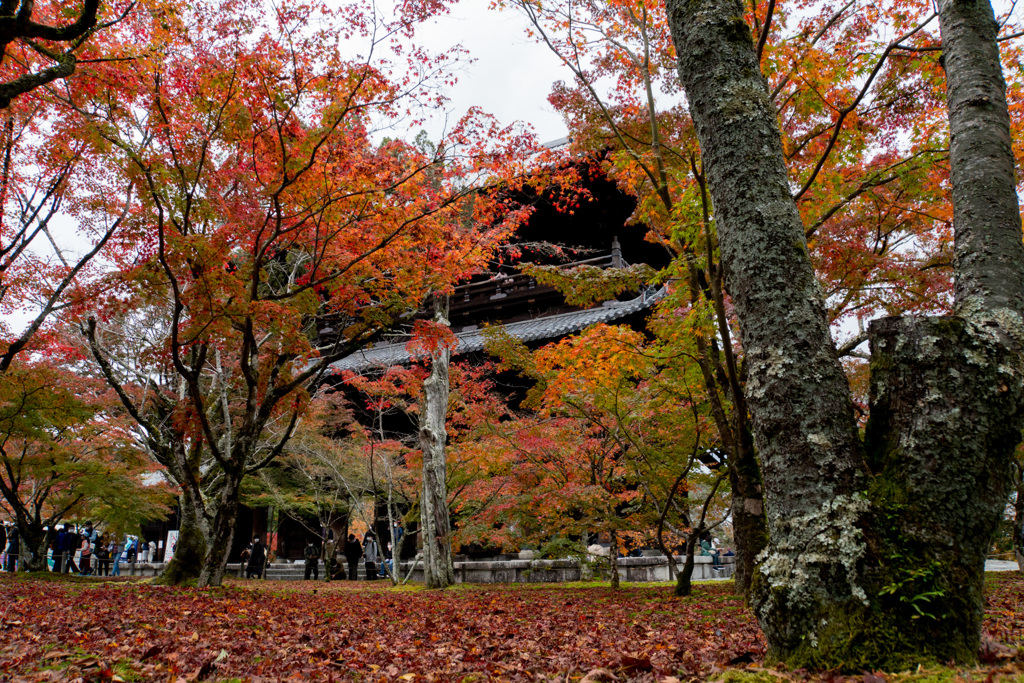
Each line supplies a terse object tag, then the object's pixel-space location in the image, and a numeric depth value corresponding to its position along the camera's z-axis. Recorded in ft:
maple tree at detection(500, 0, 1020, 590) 18.22
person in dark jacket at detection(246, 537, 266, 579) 60.13
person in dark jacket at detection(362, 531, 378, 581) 57.97
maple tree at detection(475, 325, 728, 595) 24.26
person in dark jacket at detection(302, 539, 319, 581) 59.57
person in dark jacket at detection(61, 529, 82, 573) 59.37
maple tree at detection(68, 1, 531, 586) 25.43
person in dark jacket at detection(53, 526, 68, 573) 63.00
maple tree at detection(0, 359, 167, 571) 36.24
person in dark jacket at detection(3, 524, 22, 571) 59.11
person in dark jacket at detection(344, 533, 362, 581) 55.93
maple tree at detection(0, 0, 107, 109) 13.01
